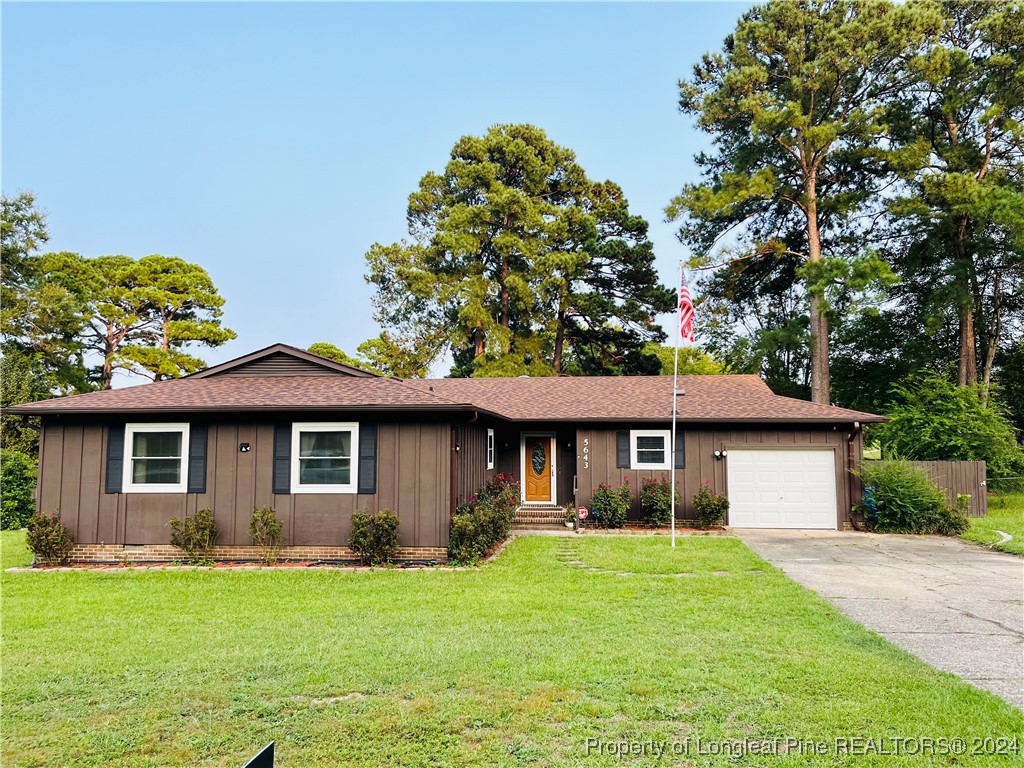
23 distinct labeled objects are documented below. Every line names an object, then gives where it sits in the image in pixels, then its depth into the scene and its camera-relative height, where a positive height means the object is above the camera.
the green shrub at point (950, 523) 13.01 -1.48
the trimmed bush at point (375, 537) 9.50 -1.29
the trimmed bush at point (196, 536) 9.88 -1.31
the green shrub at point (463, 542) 9.56 -1.37
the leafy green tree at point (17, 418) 18.77 +1.18
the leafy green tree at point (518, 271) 27.25 +7.76
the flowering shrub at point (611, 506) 13.62 -1.19
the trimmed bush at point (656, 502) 13.56 -1.10
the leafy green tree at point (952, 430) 17.61 +0.54
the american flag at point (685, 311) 11.17 +2.41
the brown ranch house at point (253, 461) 9.96 -0.17
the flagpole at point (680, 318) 11.09 +2.28
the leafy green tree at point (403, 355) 28.69 +4.26
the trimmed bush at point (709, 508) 13.38 -1.21
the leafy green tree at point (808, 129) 20.39 +10.79
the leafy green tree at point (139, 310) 26.00 +5.92
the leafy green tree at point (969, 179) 20.09 +8.71
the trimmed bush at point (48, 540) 9.73 -1.35
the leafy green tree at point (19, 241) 24.25 +8.00
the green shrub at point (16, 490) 15.10 -0.94
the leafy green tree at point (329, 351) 34.35 +5.34
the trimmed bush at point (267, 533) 9.90 -1.28
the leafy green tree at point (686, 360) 27.27 +4.04
